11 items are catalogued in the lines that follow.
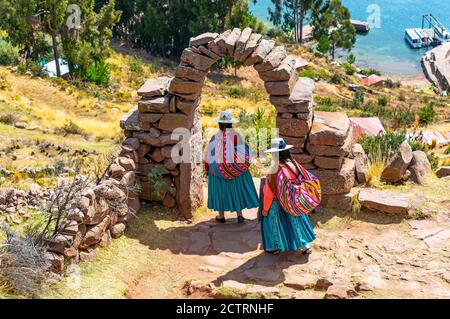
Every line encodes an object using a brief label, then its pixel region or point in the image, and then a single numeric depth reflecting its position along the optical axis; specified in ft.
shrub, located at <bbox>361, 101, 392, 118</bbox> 79.41
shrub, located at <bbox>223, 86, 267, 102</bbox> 94.48
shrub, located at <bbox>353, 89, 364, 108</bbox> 96.87
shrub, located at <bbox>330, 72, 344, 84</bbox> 132.98
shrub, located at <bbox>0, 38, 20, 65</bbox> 75.72
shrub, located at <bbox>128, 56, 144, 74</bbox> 101.91
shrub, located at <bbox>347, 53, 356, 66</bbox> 163.32
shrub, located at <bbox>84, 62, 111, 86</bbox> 79.10
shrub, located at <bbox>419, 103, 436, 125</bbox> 73.82
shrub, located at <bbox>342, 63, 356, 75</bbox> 153.28
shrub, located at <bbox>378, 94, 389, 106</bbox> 107.60
